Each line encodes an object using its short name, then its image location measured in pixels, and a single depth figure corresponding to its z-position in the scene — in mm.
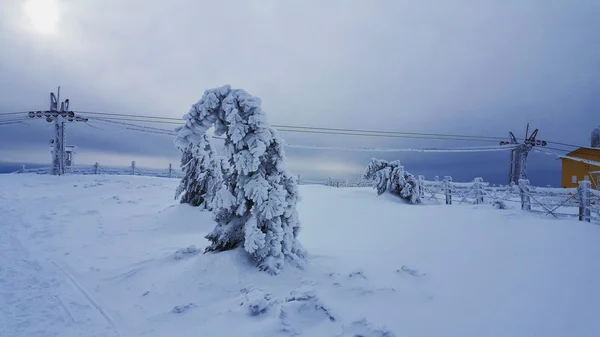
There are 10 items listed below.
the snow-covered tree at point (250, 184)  6508
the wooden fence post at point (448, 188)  18062
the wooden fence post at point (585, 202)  9750
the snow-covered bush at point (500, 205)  12681
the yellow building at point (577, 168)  27584
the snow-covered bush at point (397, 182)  19250
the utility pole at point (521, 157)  29562
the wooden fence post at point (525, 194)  11914
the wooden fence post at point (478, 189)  16359
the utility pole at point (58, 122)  24000
